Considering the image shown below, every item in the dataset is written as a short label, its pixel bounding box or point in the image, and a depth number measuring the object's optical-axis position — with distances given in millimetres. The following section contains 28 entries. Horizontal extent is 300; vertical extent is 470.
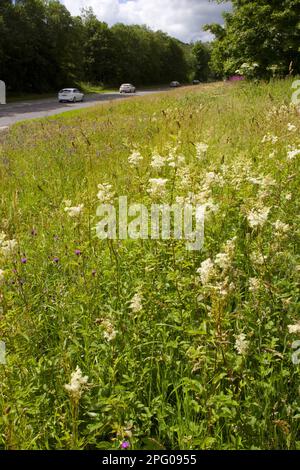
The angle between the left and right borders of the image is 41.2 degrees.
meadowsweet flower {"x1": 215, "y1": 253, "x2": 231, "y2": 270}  1965
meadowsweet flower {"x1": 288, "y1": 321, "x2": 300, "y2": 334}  1804
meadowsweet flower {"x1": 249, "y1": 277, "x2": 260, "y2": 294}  2172
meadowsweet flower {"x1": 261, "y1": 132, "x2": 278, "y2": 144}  4146
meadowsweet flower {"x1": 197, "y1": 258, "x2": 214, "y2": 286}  1889
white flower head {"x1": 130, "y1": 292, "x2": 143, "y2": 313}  2119
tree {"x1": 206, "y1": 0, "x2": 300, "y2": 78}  16594
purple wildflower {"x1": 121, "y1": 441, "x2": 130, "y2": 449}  1691
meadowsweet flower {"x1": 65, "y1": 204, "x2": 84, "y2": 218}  2561
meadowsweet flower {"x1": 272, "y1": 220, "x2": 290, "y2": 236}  2379
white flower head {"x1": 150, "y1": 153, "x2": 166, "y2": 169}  3209
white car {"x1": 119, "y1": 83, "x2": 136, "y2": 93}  49281
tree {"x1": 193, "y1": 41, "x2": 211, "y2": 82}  105438
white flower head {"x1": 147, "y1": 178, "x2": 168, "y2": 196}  2648
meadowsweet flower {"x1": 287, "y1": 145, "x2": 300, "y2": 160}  3178
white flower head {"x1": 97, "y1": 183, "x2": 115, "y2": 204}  2633
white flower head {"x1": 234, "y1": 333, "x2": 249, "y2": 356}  1890
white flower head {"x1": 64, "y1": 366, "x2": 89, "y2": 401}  1591
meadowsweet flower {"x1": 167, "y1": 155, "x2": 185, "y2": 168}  3439
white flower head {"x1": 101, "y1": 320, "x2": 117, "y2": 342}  1963
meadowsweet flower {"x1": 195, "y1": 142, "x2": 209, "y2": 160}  3859
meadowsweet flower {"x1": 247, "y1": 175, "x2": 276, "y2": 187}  2732
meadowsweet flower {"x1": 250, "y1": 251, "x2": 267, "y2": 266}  2364
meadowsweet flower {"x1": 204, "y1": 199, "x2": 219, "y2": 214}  2494
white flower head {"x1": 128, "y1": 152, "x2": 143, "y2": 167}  3369
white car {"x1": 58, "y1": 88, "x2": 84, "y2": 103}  33906
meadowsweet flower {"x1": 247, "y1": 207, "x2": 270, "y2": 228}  2299
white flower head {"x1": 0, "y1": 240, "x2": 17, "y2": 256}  2319
